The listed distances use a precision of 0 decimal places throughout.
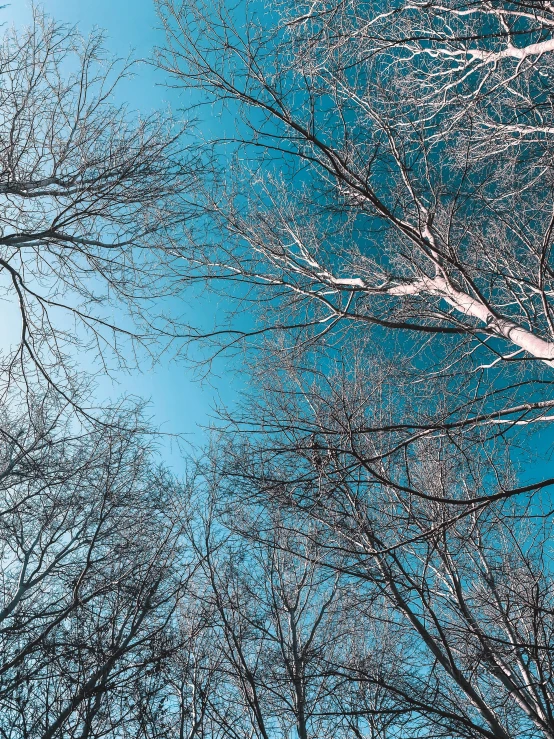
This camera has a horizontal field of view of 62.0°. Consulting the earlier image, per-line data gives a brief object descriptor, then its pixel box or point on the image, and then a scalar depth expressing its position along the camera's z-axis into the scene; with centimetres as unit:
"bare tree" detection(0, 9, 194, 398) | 343
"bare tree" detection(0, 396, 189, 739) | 298
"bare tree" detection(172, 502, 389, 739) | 493
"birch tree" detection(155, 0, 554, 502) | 299
